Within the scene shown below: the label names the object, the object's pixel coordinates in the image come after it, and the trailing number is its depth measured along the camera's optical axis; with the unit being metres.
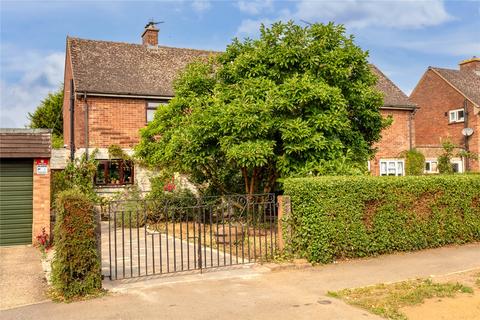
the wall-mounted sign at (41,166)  12.39
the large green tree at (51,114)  32.44
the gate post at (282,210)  9.59
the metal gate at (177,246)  9.16
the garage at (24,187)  12.28
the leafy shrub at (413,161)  24.69
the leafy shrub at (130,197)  16.45
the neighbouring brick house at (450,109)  29.19
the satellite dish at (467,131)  28.96
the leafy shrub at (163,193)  16.61
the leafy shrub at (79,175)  18.03
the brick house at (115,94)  19.53
